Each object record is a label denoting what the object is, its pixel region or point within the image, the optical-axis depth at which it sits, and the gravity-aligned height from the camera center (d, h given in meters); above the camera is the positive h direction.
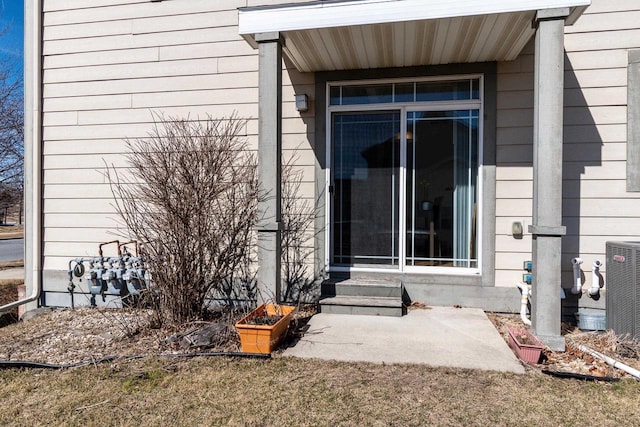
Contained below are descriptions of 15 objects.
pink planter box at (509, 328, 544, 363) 2.90 -0.98
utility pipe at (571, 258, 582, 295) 3.89 -0.60
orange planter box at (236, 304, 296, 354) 3.00 -0.94
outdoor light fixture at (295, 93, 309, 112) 4.44 +1.27
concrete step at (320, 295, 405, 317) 3.96 -0.93
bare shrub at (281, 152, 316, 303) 4.59 -0.16
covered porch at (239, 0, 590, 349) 3.14 +1.64
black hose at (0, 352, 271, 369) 2.96 -1.13
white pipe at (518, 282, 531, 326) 3.88 -0.85
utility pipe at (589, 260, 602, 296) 3.89 -0.62
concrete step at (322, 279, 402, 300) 4.13 -0.79
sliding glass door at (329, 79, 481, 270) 4.41 +0.46
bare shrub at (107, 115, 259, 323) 3.54 -0.06
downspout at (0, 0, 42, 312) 5.02 +0.89
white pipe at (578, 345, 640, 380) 2.70 -1.06
